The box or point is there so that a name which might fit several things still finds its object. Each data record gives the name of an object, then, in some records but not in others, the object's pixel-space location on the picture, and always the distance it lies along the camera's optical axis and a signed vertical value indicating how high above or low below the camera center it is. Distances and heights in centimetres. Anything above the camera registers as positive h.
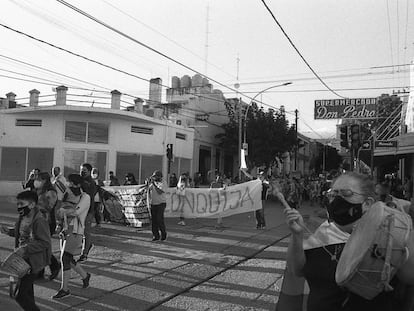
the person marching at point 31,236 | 484 -80
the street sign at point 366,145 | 1526 +114
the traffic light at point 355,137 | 1453 +132
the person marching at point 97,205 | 1268 -108
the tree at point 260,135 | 3797 +328
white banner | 1380 -87
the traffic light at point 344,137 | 1506 +134
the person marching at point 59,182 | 968 -35
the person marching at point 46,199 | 654 -51
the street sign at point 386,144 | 1978 +156
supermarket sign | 2677 +410
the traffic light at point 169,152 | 2408 +95
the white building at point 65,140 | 2670 +158
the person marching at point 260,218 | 1347 -130
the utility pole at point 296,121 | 4199 +551
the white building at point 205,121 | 3691 +423
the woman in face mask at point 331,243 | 234 -36
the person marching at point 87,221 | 822 -98
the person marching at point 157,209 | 1066 -93
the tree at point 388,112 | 3620 +594
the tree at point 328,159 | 7356 +306
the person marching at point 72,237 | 593 -94
